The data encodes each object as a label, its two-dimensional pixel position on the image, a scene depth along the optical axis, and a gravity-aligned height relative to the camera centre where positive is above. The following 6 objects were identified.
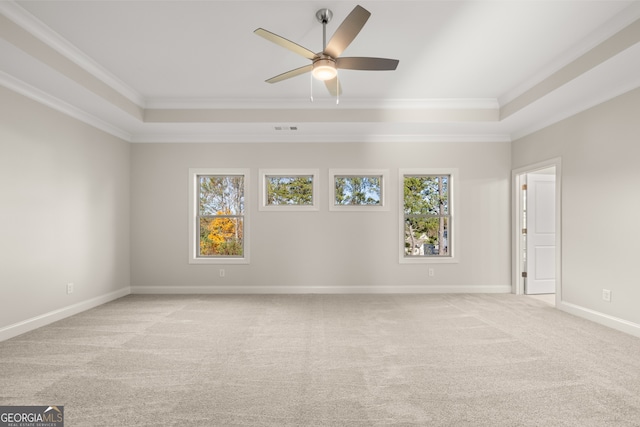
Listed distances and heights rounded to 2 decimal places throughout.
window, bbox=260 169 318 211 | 5.60 +0.36
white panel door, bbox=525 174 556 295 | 5.43 -0.39
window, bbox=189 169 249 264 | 5.64 -0.07
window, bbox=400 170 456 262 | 6.14 -0.03
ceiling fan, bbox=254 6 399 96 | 2.42 +1.24
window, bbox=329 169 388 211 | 5.61 +0.36
